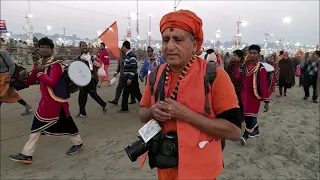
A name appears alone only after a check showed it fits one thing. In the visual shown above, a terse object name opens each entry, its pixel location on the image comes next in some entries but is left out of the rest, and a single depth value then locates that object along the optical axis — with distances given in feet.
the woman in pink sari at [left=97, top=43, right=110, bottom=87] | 38.06
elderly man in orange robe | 5.17
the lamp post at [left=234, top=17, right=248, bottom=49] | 192.95
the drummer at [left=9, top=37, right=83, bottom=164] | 12.87
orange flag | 27.22
